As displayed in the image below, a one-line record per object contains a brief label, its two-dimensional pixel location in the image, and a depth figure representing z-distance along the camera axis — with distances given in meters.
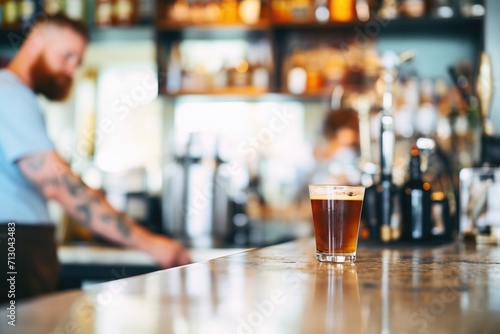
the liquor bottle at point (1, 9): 3.76
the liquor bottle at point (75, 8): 3.74
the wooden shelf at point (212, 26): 3.39
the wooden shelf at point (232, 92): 3.40
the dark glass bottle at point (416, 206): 1.52
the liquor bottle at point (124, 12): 3.60
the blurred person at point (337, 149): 3.51
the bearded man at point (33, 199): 1.91
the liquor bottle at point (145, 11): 3.59
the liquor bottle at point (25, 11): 3.64
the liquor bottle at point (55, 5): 3.72
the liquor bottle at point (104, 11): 3.64
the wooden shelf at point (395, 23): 3.18
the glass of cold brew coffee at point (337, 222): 0.98
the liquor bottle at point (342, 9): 3.41
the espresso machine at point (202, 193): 3.16
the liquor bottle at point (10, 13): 3.72
